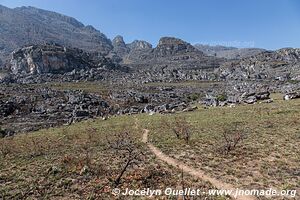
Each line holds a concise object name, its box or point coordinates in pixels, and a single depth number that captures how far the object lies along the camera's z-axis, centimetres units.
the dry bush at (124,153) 2203
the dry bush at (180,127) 3384
